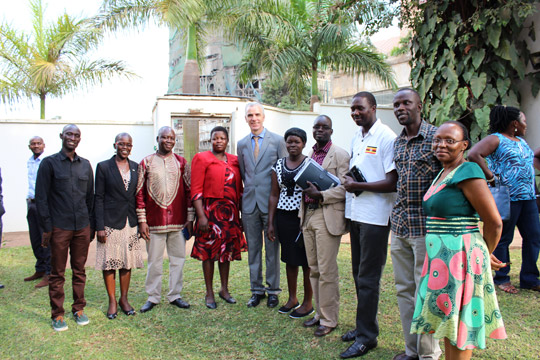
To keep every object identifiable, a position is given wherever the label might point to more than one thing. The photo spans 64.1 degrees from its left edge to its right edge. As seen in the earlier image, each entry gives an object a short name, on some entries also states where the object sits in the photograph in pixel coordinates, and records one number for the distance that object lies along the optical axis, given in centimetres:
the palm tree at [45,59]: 1130
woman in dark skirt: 418
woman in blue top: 461
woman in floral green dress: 247
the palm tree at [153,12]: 1045
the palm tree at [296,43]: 1248
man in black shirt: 411
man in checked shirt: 299
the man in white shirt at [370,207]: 335
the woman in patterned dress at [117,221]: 442
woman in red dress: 474
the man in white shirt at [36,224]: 598
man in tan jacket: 380
